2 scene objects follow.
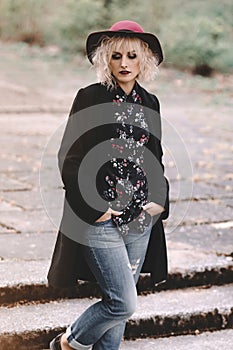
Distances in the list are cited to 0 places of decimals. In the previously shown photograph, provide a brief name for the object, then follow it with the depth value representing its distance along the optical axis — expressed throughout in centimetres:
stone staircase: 607
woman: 481
